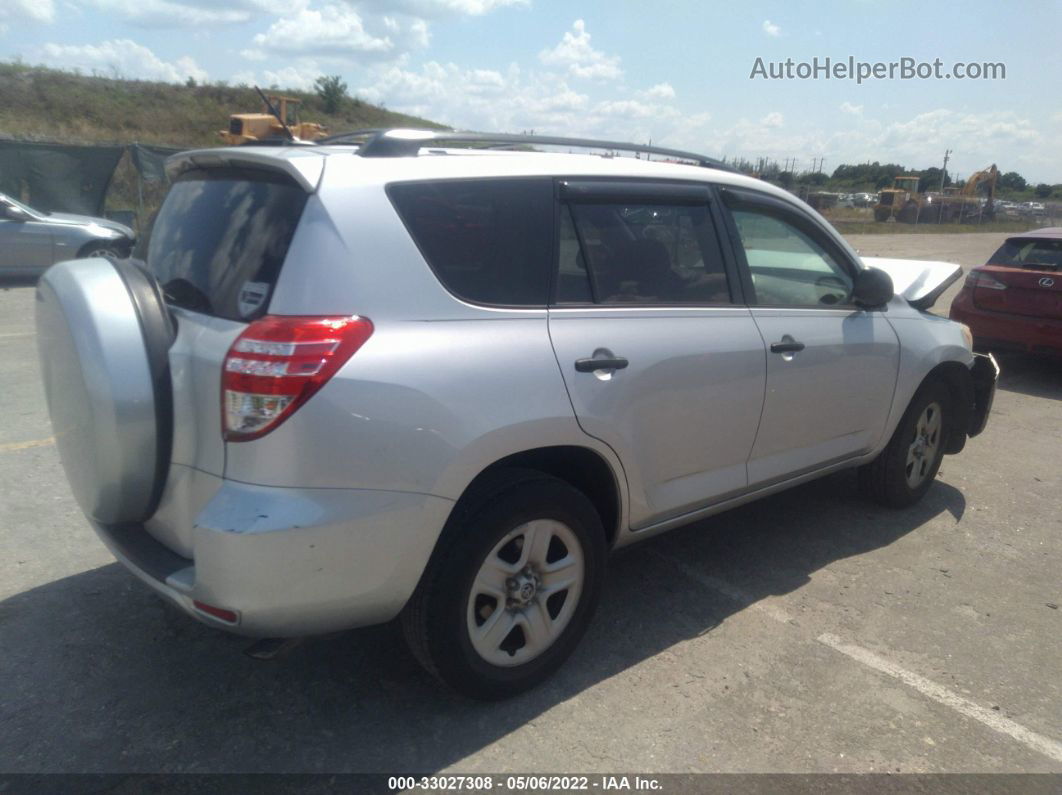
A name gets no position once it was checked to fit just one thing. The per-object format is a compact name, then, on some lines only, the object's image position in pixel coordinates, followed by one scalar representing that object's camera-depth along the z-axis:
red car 8.41
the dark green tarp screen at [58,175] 16.64
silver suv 2.45
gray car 12.90
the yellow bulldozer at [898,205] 45.28
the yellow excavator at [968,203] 46.50
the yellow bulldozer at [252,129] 17.20
